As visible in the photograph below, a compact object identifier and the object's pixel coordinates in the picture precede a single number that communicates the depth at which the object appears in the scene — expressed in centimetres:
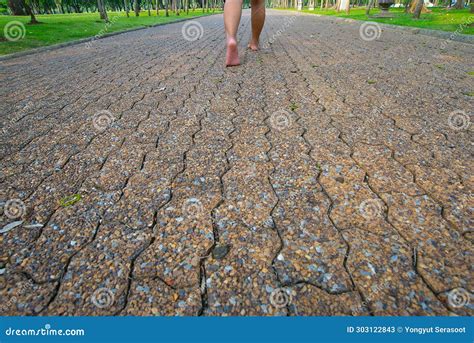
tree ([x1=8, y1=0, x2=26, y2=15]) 1830
